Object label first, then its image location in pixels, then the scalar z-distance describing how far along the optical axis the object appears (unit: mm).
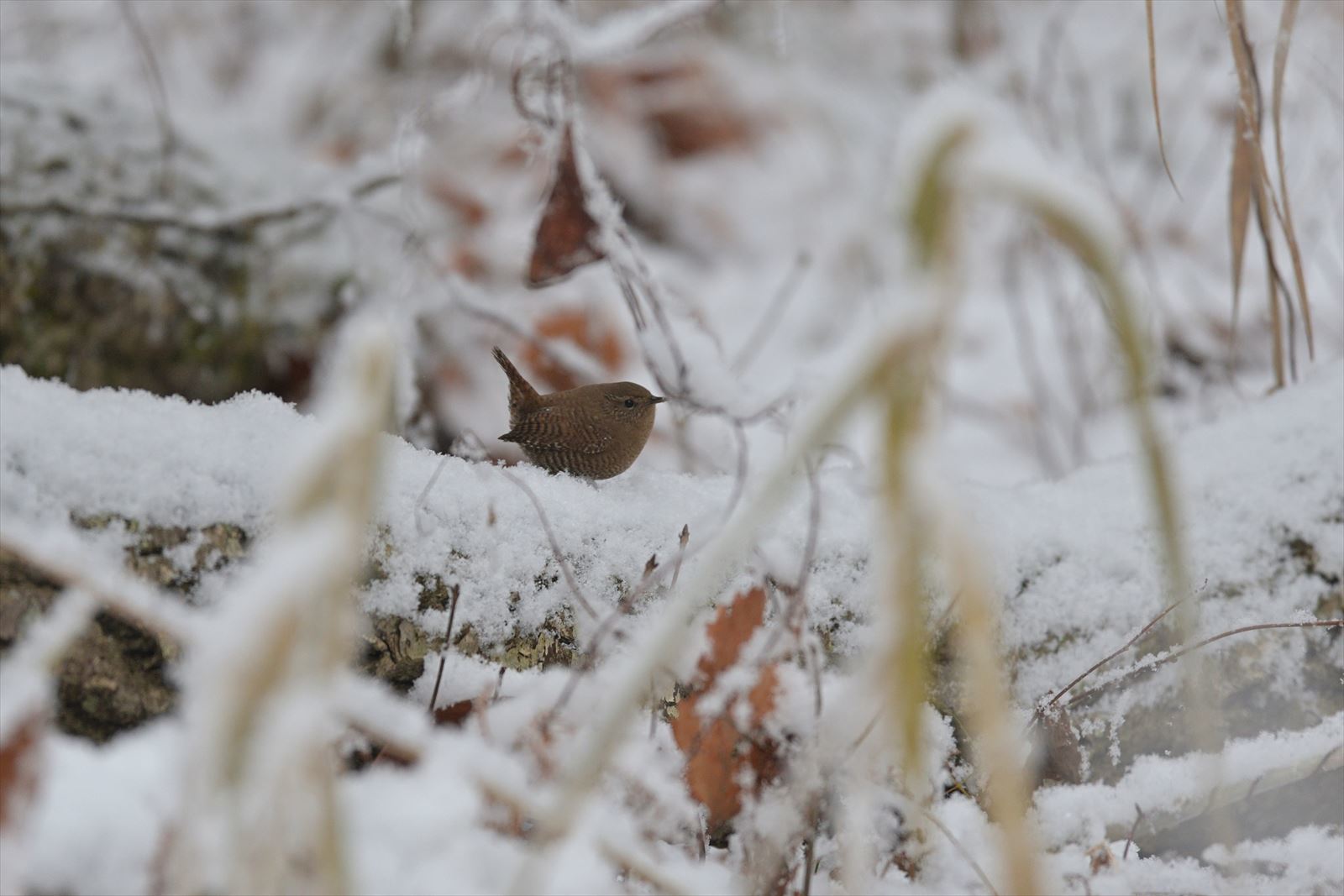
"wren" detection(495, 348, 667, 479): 6314
